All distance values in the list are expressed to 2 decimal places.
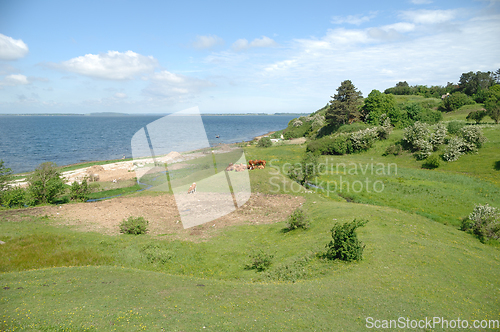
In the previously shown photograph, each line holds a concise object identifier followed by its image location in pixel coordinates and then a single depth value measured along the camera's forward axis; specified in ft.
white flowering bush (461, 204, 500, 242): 70.69
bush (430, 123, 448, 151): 148.25
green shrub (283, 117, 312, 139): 324.39
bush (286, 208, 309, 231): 77.87
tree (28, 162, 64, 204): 105.50
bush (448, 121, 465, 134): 162.40
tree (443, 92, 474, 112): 264.11
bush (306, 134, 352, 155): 195.62
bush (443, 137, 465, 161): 134.62
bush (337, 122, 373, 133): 226.17
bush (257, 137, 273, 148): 259.60
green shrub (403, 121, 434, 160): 147.95
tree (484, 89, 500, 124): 172.35
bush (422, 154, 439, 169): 136.87
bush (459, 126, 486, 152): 134.41
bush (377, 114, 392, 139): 192.29
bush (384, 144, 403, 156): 166.18
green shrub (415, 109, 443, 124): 225.76
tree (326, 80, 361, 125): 247.09
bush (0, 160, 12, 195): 103.30
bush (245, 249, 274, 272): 55.72
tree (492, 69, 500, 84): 339.51
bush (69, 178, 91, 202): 114.62
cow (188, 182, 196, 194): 118.79
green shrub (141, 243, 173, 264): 59.62
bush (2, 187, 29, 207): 98.27
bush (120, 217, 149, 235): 76.43
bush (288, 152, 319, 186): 135.11
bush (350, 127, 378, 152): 189.10
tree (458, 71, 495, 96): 316.81
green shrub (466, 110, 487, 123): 181.83
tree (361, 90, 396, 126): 242.78
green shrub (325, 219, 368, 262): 53.36
